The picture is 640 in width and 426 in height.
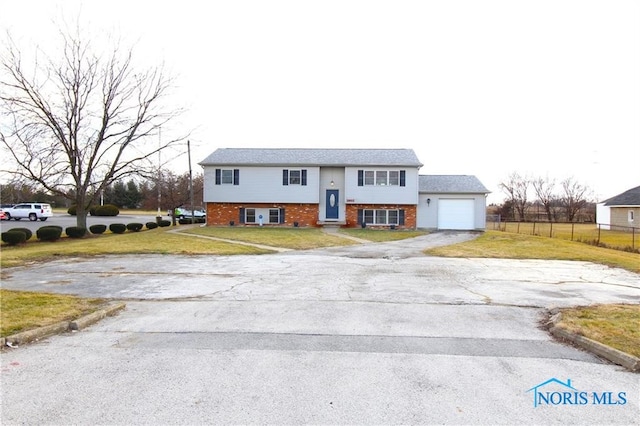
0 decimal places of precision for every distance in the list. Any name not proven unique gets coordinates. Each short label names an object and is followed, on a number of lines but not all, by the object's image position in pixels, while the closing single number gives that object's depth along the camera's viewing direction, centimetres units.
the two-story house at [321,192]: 3156
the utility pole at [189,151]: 2878
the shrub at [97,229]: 2654
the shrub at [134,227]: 2998
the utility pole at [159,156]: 2684
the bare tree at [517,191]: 6606
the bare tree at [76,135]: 2278
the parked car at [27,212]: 3875
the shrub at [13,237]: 1961
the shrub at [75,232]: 2384
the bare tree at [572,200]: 6068
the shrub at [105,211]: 5147
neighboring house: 4038
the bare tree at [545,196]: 6303
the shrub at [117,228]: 2781
